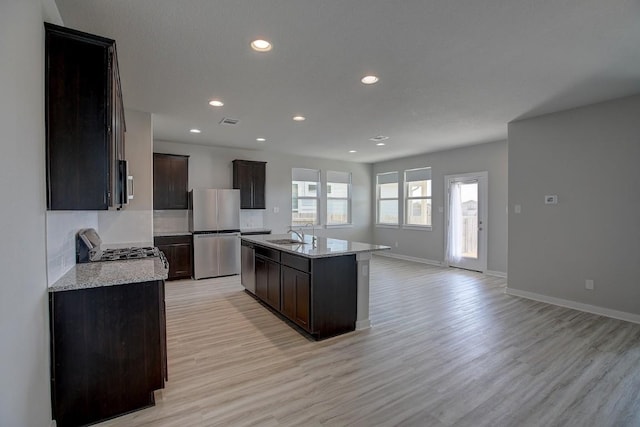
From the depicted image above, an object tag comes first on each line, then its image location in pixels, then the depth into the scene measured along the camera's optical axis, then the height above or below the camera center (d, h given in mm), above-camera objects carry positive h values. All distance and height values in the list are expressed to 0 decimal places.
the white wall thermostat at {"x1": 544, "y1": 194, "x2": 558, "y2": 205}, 4355 +148
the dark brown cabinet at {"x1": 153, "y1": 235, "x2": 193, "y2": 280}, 5668 -819
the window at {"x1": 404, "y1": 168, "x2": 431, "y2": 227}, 7688 +356
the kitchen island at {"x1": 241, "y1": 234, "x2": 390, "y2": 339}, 3174 -830
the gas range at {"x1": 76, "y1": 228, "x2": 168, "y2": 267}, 2691 -413
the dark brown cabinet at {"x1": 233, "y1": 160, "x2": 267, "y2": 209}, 6648 +617
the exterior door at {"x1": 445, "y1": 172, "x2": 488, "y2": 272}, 6398 -236
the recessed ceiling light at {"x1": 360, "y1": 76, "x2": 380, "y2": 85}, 3102 +1348
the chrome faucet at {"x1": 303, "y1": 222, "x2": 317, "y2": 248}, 3828 -430
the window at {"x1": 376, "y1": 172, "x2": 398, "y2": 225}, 8602 +366
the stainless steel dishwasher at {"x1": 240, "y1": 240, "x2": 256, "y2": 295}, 4648 -898
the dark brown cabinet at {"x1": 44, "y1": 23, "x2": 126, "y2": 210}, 1827 +564
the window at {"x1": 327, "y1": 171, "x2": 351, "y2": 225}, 8492 +347
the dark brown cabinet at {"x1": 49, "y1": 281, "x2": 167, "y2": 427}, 1873 -913
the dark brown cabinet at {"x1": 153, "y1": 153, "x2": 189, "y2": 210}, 5793 +555
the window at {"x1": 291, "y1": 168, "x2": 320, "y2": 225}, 7840 +376
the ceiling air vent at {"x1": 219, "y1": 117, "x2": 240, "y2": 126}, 4613 +1371
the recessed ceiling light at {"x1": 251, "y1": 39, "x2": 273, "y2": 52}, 2449 +1344
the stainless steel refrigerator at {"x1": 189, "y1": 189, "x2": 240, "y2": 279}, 5867 -411
